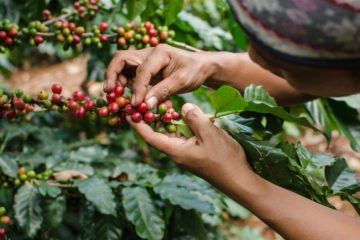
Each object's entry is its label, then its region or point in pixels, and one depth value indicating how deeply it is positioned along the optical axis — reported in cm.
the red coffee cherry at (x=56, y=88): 133
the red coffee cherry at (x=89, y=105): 129
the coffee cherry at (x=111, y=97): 125
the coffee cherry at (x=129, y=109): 122
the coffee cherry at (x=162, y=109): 121
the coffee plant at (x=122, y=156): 122
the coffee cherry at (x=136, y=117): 118
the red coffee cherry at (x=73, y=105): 130
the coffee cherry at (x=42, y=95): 131
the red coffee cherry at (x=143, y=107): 119
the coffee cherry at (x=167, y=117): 121
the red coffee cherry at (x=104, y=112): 124
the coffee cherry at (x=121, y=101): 123
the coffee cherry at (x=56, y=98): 131
